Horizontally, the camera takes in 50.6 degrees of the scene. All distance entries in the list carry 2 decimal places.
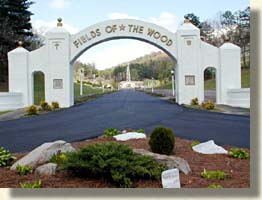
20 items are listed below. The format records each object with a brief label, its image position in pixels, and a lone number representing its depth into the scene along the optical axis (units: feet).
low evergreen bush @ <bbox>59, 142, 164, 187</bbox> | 11.26
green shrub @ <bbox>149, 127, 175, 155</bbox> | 14.39
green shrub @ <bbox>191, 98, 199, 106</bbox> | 38.74
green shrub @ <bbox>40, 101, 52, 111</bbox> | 36.97
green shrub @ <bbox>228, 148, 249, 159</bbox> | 14.96
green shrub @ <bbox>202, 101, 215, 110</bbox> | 34.81
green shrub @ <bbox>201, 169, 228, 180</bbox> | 12.07
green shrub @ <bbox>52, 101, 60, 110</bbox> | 38.49
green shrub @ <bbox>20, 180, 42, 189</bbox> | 10.69
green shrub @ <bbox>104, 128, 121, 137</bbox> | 18.66
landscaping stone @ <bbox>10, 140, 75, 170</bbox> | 13.00
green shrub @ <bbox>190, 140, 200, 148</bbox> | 16.85
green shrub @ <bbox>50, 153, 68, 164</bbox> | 12.82
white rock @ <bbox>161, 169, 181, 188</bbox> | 10.91
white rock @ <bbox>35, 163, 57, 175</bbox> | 12.23
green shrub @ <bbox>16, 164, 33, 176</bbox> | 12.35
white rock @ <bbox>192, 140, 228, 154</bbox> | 15.67
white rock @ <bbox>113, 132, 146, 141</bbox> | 17.93
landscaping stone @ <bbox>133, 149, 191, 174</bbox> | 12.55
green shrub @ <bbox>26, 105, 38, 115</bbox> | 33.69
